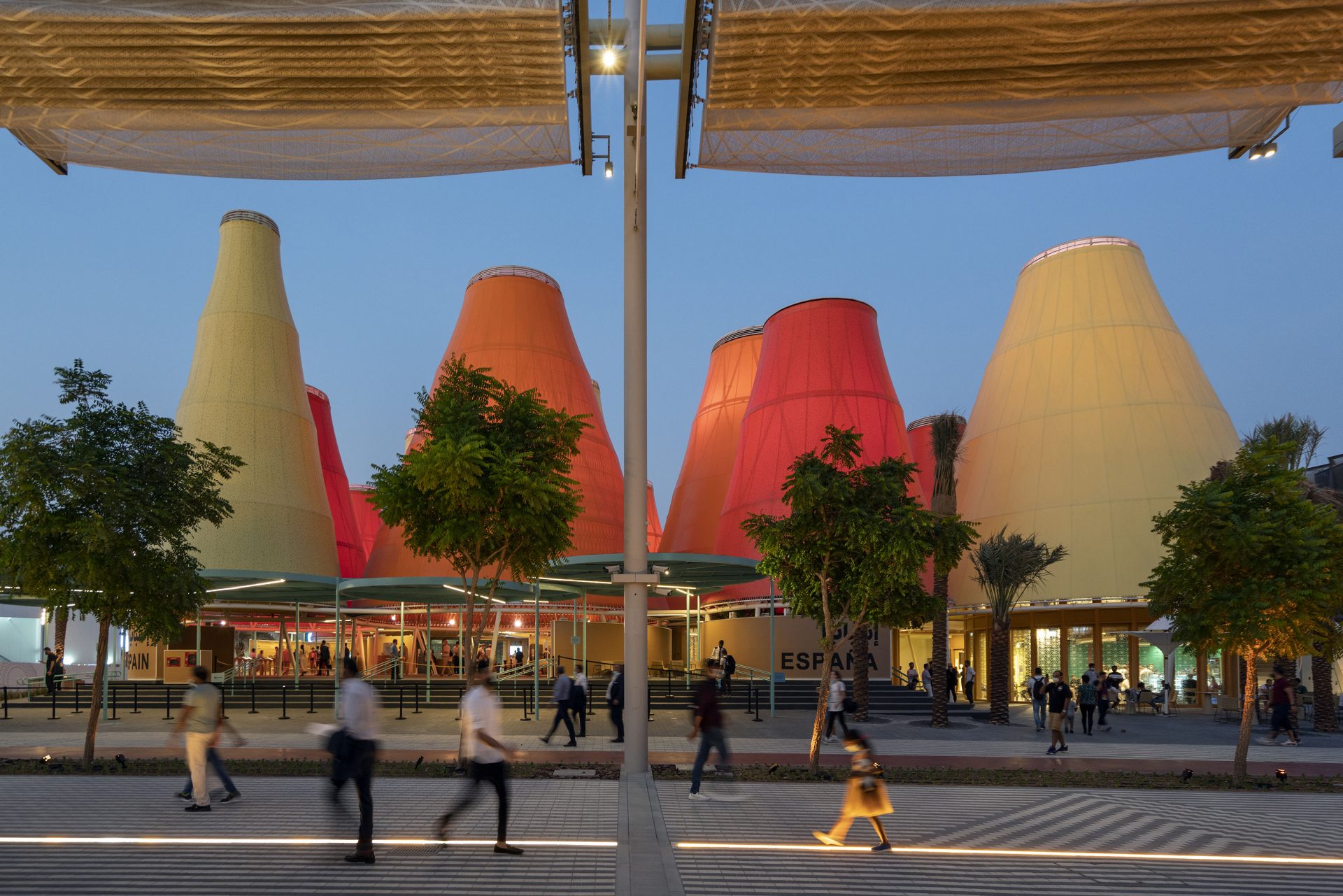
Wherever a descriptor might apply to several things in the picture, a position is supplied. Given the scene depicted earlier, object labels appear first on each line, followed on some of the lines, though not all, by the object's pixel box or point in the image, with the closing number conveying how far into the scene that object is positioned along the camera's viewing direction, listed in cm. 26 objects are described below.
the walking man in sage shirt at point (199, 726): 966
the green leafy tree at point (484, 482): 1490
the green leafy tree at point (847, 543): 1284
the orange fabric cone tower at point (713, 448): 4350
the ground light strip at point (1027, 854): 827
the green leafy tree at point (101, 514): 1322
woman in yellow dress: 846
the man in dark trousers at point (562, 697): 1694
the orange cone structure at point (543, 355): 4053
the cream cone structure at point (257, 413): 3409
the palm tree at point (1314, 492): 2325
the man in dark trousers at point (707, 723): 1078
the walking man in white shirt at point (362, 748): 749
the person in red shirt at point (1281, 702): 1959
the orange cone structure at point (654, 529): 5912
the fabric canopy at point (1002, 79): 737
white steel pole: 1191
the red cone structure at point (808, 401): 3653
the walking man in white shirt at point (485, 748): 767
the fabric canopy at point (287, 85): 748
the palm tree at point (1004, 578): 2567
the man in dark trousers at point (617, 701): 1834
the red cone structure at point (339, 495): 4603
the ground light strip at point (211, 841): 816
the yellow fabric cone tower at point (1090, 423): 3238
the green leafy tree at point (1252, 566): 1252
